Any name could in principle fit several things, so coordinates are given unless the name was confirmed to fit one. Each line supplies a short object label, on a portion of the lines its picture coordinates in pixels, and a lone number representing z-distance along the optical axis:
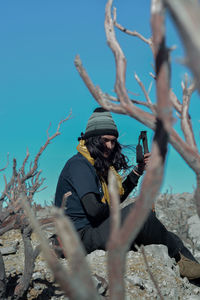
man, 3.44
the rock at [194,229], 6.12
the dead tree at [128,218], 0.66
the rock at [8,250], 4.06
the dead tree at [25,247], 2.60
